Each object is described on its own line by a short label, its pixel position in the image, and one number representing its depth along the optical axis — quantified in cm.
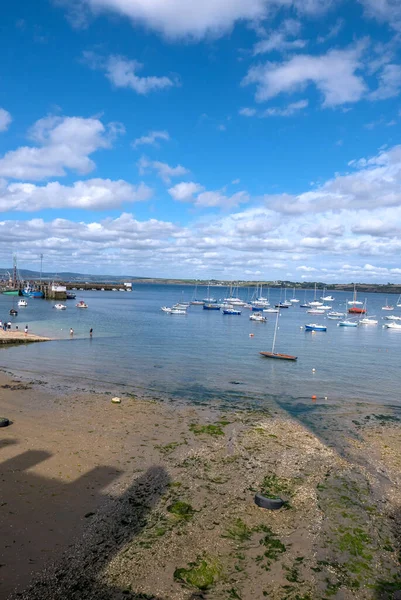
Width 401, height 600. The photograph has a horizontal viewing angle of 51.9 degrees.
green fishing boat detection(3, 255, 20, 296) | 14905
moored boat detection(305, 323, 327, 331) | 8041
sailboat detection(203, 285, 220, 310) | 12862
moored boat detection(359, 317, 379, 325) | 9888
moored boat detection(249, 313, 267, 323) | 9542
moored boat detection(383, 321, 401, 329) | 9412
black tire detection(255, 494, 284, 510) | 1387
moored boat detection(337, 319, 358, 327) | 9492
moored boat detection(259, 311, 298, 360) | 4600
